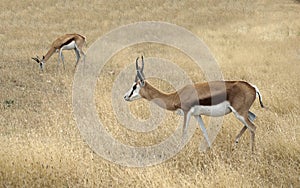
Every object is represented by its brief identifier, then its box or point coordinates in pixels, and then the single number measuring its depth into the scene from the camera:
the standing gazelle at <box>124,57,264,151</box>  11.23
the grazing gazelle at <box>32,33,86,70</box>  27.34
